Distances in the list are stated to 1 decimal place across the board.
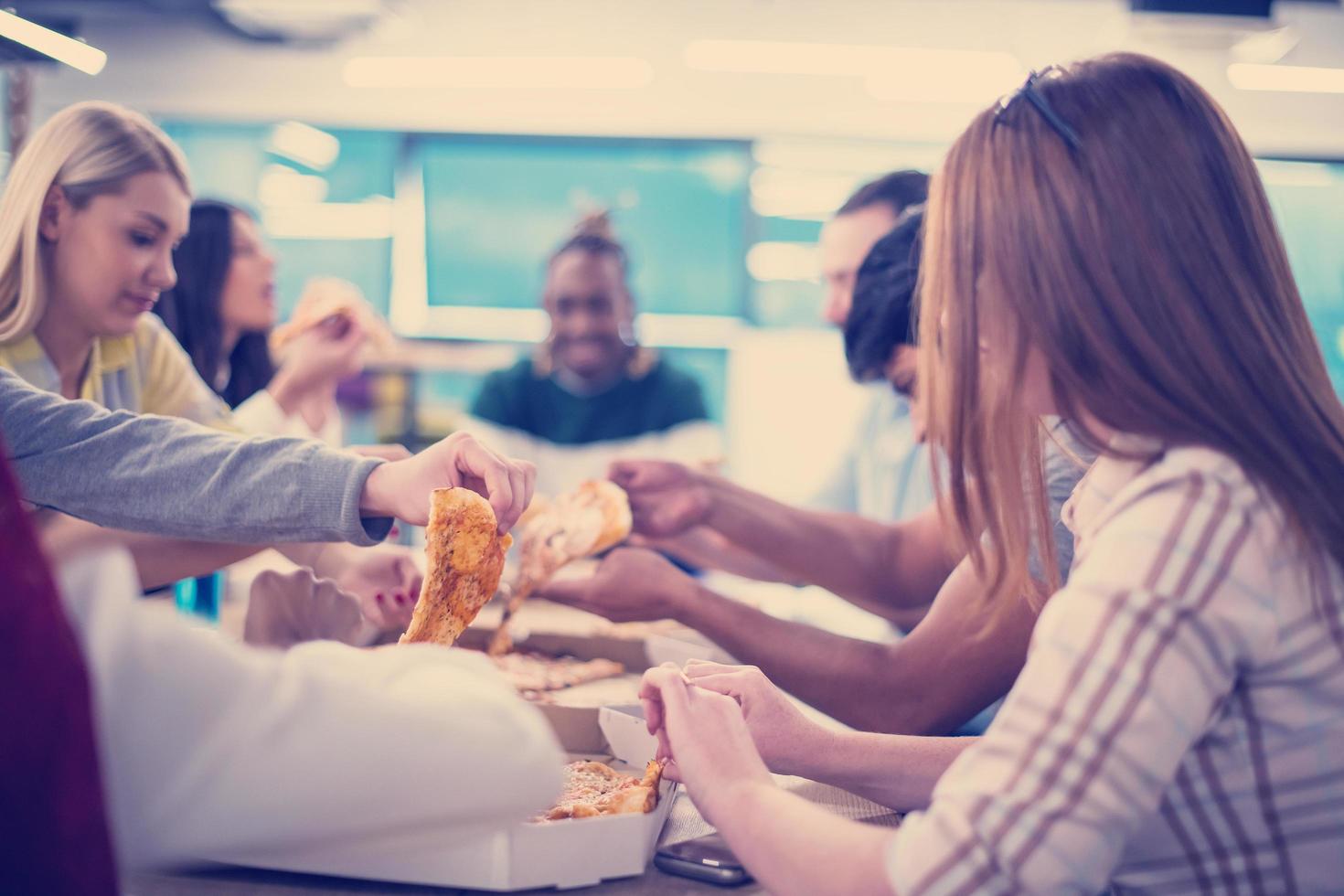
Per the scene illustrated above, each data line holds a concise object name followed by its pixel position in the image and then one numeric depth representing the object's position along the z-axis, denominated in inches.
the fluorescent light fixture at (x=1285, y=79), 188.9
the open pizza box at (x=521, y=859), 34.1
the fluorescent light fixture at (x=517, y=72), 195.9
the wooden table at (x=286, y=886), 34.7
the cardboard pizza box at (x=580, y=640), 67.9
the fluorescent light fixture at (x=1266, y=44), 137.9
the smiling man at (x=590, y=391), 137.3
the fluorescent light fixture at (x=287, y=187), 213.8
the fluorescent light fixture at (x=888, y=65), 188.7
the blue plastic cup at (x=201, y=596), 67.8
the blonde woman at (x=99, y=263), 59.6
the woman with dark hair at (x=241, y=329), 103.4
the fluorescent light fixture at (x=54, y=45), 52.2
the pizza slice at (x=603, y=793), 38.1
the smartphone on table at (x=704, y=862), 36.5
